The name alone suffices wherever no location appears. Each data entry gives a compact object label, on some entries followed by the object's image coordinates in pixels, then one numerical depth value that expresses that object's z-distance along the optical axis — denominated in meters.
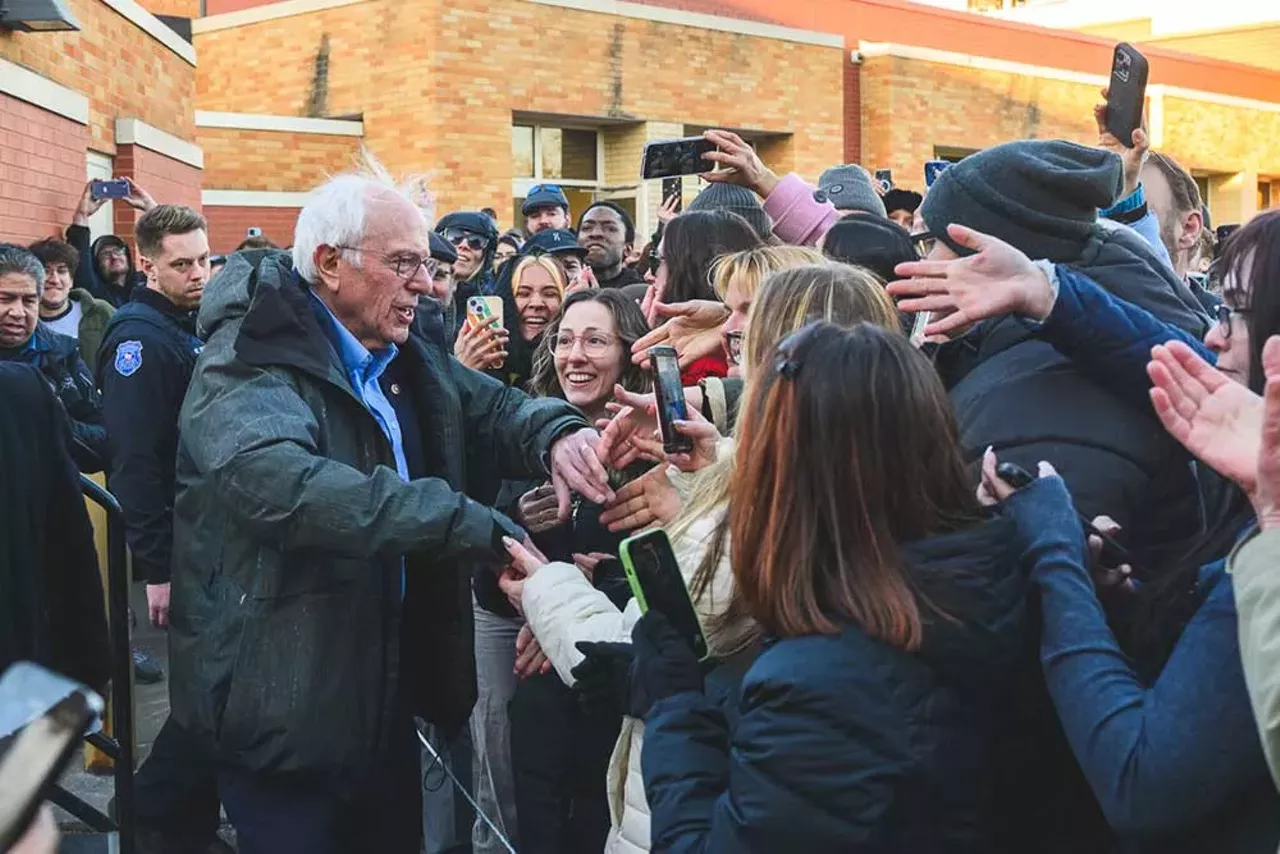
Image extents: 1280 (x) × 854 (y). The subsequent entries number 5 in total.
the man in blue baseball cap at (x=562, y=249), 7.51
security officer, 4.43
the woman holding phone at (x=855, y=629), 2.01
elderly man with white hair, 3.13
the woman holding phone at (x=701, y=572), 2.51
